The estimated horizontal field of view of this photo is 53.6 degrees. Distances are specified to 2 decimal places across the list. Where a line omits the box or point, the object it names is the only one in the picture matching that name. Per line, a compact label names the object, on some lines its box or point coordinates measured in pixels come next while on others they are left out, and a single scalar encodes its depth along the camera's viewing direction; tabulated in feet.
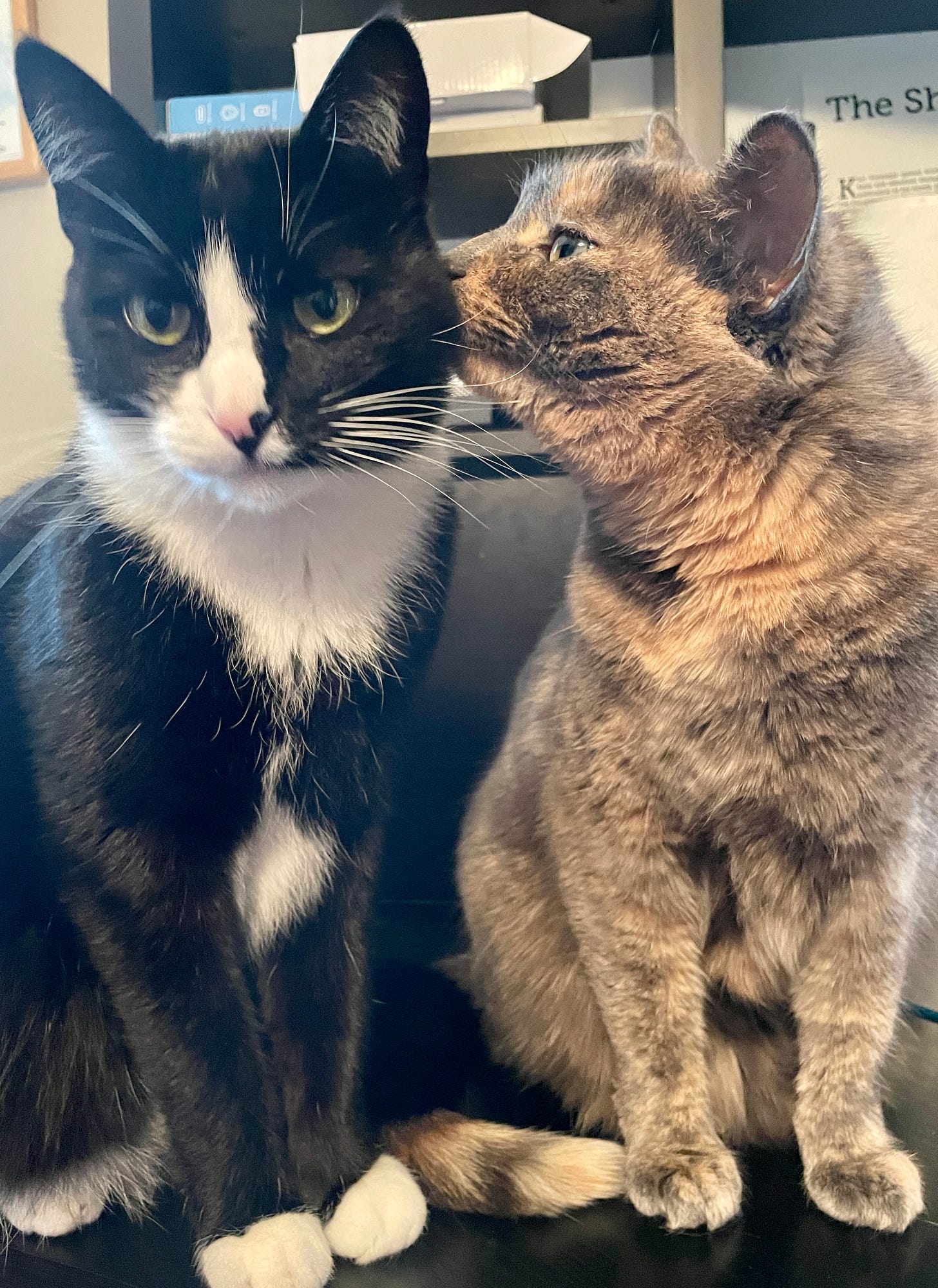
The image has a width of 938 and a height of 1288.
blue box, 3.03
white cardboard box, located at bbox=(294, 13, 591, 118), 2.97
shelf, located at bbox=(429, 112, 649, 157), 3.09
